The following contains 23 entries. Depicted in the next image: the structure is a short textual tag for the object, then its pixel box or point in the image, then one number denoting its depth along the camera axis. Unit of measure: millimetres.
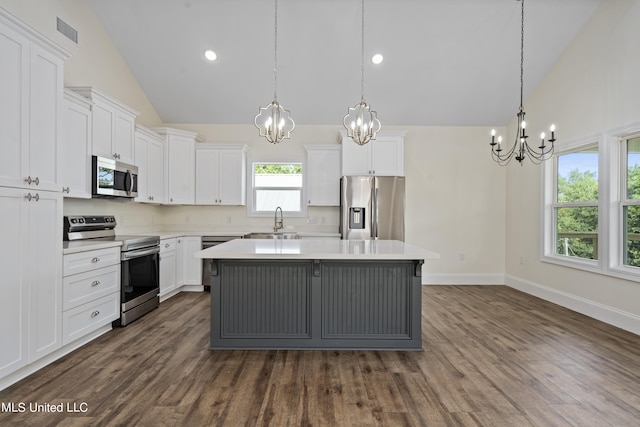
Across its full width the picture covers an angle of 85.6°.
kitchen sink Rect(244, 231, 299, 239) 5343
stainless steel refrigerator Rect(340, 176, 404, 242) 5277
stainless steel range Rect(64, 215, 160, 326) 3658
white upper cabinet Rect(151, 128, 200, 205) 5306
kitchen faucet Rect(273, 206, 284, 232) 5832
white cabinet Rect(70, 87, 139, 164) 3682
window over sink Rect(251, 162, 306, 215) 6012
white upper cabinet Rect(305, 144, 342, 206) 5723
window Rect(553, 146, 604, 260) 4309
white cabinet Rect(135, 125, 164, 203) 4656
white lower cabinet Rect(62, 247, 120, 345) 2918
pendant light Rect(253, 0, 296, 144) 3105
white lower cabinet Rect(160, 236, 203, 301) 4691
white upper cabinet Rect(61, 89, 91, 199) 3293
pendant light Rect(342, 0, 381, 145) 3162
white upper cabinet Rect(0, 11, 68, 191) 2314
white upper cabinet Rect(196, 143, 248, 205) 5691
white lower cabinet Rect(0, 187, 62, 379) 2314
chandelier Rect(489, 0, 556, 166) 3650
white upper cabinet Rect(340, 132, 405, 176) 5457
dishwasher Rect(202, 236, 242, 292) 5266
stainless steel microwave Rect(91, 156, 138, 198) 3672
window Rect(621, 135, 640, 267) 3742
